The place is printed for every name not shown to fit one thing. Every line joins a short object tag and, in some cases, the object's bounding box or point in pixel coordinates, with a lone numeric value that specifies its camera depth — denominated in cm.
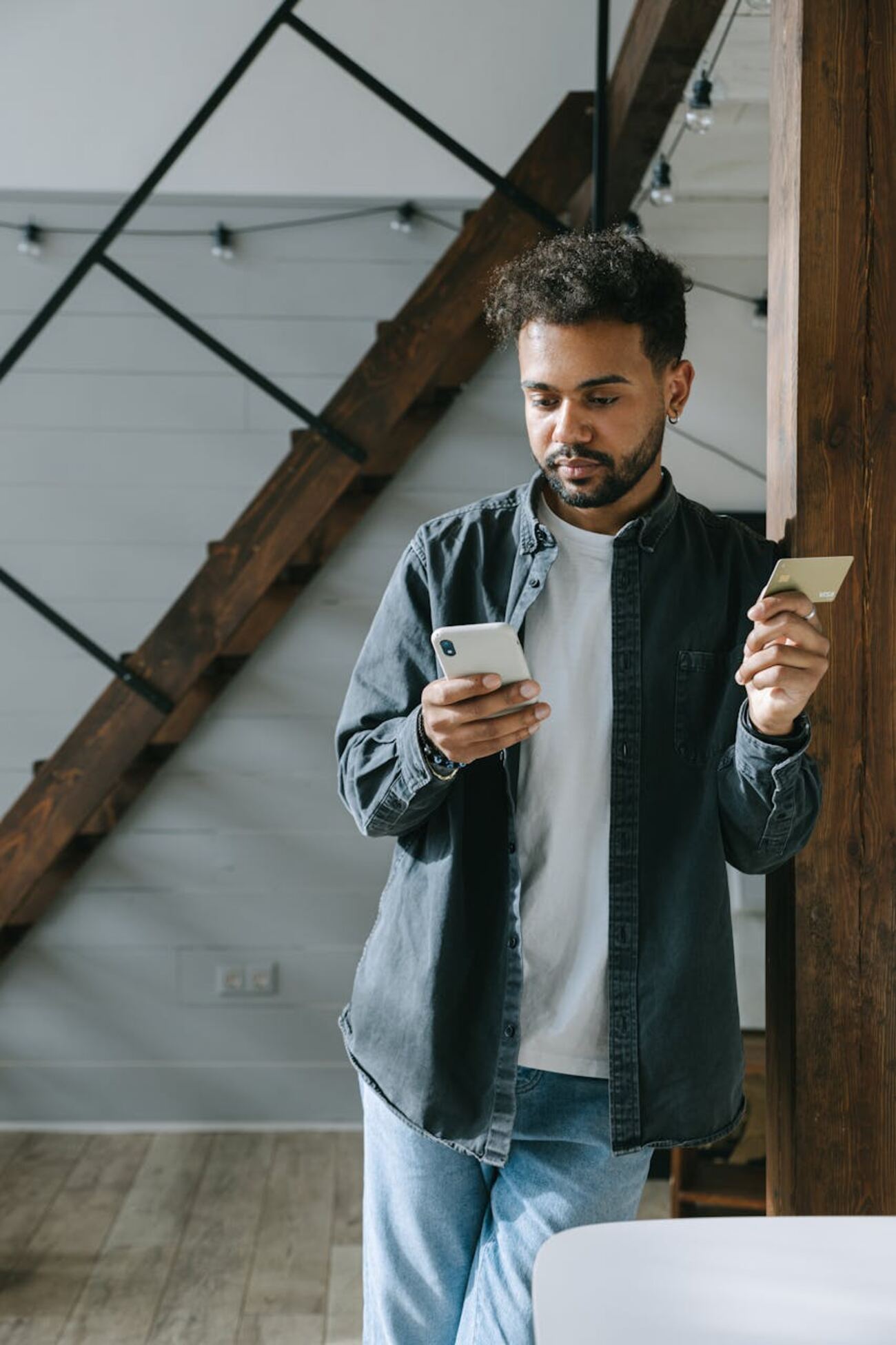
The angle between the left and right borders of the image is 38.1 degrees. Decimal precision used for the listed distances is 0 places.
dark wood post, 159
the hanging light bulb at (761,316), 384
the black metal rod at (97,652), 323
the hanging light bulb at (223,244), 379
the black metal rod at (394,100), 295
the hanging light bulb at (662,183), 336
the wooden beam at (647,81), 248
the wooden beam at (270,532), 334
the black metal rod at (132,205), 301
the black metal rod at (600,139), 279
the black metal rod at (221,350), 319
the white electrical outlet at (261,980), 387
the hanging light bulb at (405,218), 379
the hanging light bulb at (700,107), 276
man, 146
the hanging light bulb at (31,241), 377
